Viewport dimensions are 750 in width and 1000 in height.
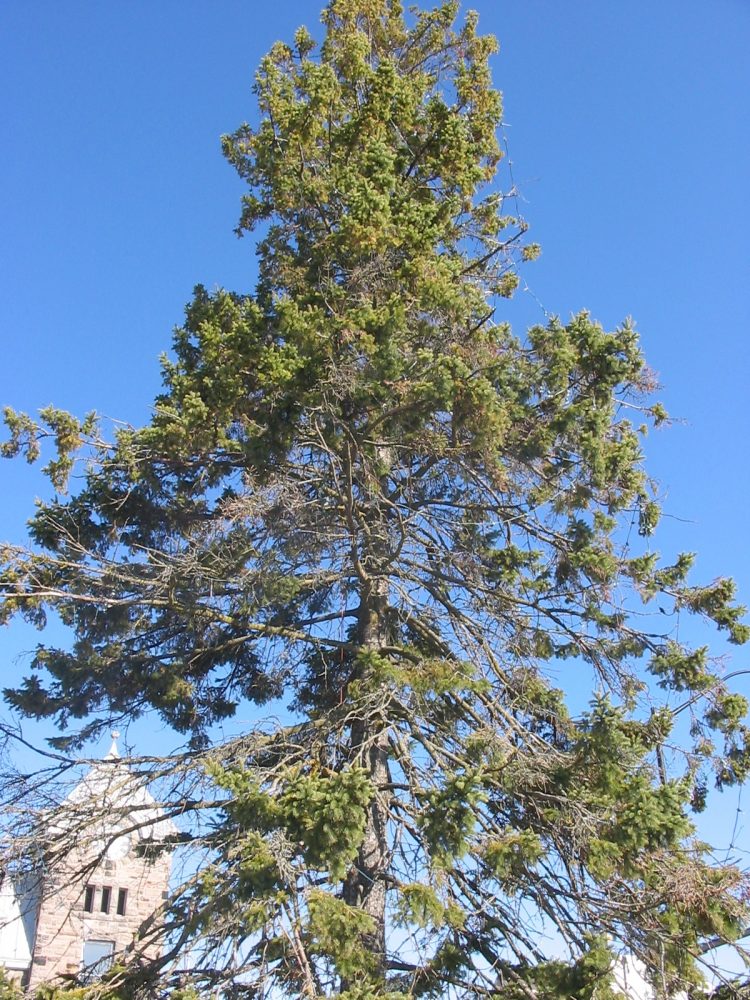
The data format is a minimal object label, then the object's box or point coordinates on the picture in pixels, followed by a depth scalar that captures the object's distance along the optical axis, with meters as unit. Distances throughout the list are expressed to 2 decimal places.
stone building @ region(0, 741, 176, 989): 9.16
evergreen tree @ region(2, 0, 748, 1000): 8.02
